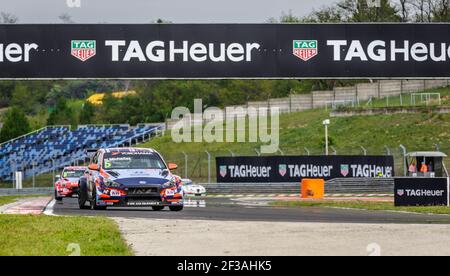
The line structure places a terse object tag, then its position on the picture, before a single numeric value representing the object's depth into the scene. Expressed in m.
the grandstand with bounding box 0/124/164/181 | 60.32
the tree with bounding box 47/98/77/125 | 83.12
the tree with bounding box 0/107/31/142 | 74.25
